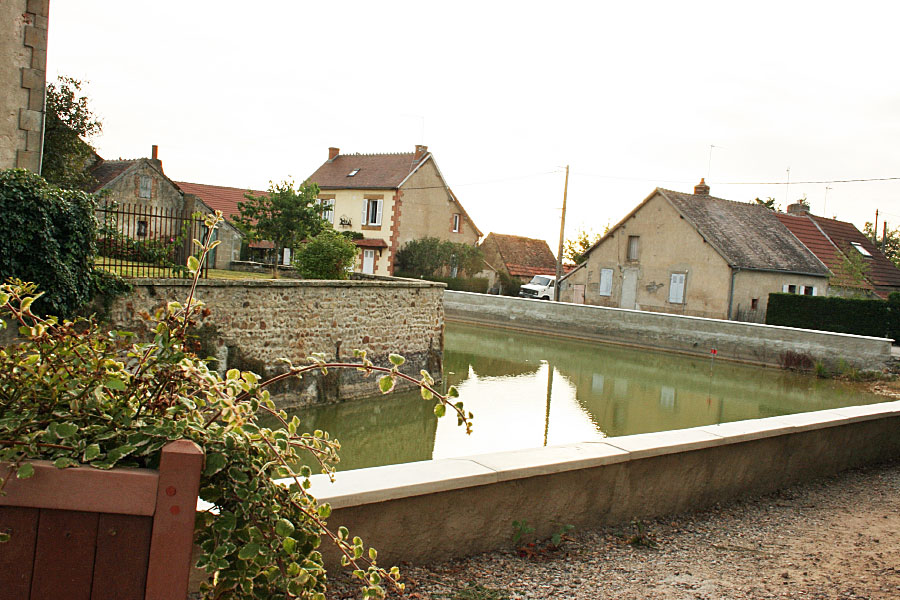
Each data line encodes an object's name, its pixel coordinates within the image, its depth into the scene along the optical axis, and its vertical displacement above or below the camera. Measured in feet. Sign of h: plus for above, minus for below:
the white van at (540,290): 125.66 -0.89
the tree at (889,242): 178.09 +18.24
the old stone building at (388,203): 125.49 +12.26
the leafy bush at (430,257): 125.08 +3.31
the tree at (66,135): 68.39 +10.57
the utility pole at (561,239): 108.79 +5.78
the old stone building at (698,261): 96.73 +5.23
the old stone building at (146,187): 101.96 +9.19
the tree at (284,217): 77.51 +4.94
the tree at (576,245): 189.46 +11.04
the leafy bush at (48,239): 29.32 +0.23
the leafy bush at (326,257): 55.77 +0.80
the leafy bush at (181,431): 6.40 -1.59
